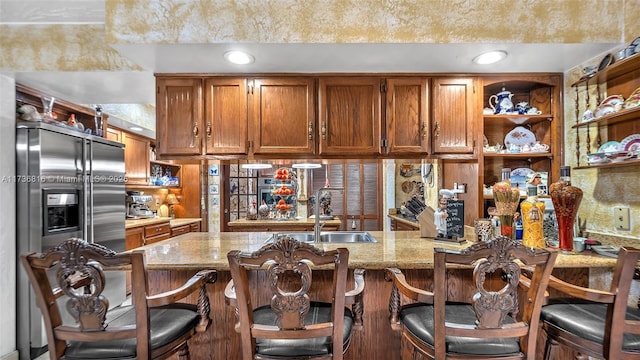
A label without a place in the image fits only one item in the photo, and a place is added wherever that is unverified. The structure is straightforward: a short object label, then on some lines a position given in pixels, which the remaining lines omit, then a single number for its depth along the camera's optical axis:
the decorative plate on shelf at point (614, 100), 1.84
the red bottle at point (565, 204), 1.72
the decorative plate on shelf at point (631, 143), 1.73
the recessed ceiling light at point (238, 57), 1.96
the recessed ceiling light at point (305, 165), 2.98
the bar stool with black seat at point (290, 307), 1.06
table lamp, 5.40
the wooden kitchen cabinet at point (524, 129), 2.29
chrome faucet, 2.40
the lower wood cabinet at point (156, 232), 3.93
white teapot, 2.34
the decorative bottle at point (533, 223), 1.77
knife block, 2.23
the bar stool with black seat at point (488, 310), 1.07
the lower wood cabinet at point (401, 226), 3.89
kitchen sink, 2.53
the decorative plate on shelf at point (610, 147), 1.76
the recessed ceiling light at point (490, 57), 1.96
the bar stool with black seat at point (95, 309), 1.07
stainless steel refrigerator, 2.29
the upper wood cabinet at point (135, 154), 3.86
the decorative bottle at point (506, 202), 1.85
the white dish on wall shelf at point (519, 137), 2.45
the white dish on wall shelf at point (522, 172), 2.46
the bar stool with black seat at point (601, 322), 1.13
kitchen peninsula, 1.68
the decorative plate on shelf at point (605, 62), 1.89
